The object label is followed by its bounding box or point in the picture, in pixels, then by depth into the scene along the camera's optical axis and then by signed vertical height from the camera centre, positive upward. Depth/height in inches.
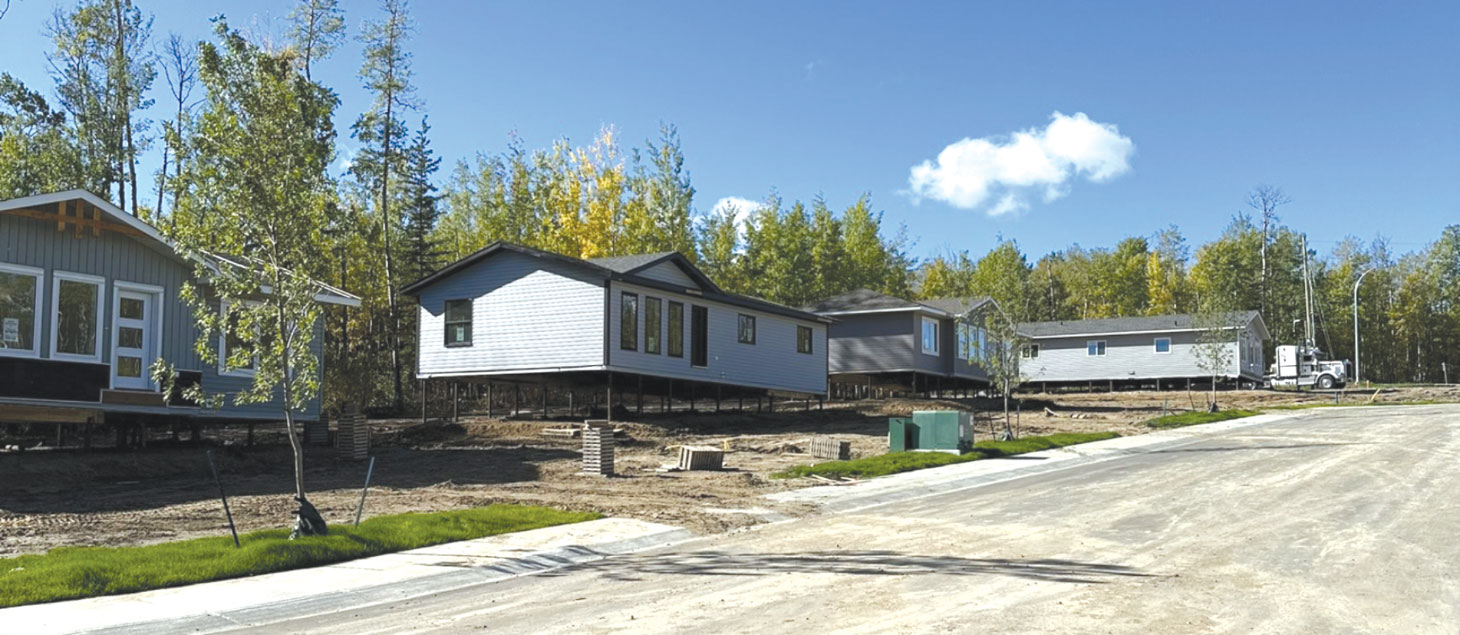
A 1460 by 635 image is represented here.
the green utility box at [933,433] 1065.5 -38.9
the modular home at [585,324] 1249.4 +74.4
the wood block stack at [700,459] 925.8 -55.9
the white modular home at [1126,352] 2253.9 +79.8
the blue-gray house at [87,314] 858.1 +56.0
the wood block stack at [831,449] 1018.1 -52.1
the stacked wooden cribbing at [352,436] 1026.7 -43.6
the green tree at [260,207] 553.3 +87.8
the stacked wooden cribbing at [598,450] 877.8 -46.6
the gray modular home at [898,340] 1839.3 +81.8
